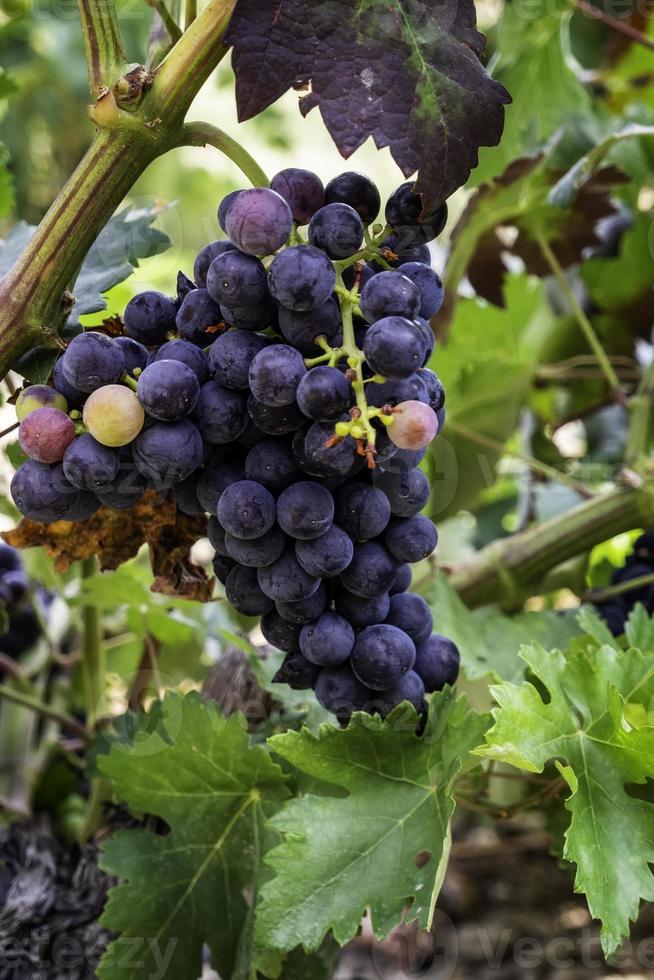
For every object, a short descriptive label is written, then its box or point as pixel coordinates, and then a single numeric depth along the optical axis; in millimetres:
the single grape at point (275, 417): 509
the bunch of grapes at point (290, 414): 479
